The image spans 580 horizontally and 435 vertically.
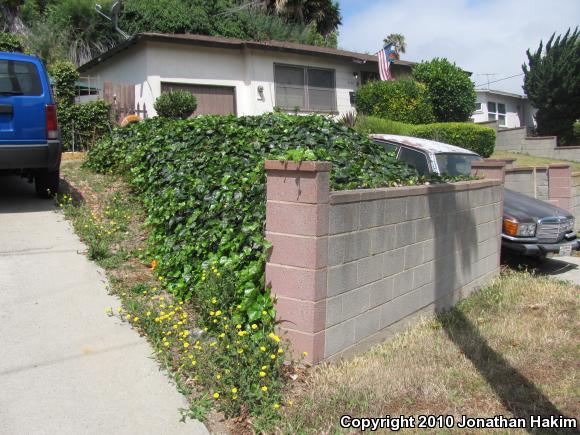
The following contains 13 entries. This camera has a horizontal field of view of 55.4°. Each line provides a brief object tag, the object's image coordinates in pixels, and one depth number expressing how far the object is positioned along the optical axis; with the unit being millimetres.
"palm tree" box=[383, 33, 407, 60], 30322
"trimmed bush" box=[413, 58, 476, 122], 19156
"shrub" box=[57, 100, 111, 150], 10992
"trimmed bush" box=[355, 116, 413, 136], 14094
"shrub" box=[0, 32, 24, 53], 14367
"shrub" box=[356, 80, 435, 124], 17875
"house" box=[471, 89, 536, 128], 30203
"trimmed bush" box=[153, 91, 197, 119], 12906
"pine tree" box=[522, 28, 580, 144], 24859
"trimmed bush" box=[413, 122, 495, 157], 15680
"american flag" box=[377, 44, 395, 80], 18656
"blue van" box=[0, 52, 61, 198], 6176
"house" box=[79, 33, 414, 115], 15492
